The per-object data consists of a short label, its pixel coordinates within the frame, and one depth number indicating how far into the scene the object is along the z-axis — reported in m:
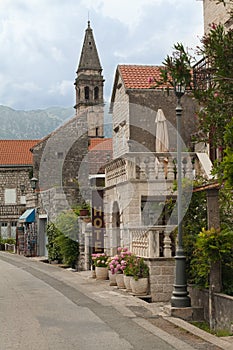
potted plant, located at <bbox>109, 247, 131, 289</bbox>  17.36
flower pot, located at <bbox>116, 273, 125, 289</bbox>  17.53
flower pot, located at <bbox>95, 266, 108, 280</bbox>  20.70
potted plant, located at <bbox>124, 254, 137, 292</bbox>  16.47
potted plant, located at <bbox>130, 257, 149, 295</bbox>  15.84
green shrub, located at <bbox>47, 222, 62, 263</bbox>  29.69
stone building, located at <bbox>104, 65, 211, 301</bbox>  15.69
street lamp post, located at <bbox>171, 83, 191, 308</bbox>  12.66
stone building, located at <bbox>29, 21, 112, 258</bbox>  32.31
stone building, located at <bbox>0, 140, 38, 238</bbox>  56.12
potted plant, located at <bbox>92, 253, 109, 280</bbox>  20.72
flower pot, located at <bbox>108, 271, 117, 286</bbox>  18.43
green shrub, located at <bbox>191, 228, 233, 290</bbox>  12.28
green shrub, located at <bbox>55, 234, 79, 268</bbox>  26.94
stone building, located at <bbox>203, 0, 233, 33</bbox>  19.36
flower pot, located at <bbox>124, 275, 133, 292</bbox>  16.75
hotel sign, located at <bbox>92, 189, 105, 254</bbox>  23.08
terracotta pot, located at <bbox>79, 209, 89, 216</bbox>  25.98
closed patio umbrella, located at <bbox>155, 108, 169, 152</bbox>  20.30
